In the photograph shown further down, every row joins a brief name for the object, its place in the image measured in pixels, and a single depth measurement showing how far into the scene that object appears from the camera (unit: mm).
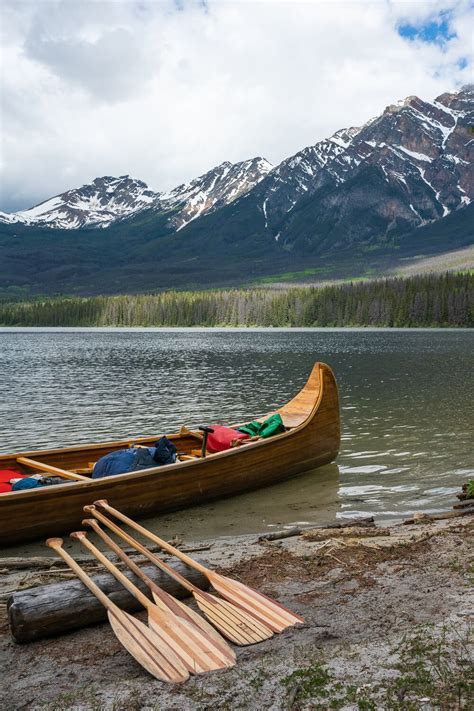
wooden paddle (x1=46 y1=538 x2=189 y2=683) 5824
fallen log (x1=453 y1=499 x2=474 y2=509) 12953
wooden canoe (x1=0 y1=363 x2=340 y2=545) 11164
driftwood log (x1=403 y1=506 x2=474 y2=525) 12156
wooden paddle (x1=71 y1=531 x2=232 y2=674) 5965
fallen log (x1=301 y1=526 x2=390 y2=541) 10766
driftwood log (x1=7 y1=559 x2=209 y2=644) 6711
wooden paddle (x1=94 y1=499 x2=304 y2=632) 6848
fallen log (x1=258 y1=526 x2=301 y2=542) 11245
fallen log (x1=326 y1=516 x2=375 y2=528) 11867
